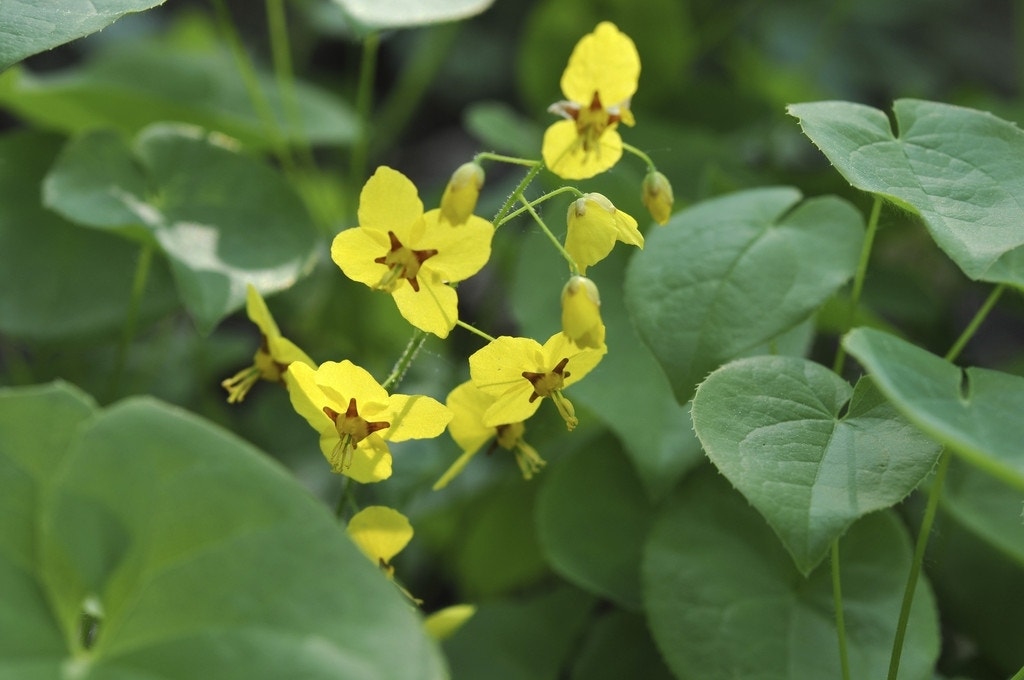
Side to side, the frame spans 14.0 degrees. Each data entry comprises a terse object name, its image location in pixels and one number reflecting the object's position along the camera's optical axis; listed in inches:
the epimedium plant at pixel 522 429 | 19.2
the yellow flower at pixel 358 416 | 20.0
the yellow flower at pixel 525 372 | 20.1
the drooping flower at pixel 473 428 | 20.5
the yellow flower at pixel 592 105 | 20.3
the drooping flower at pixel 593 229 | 20.0
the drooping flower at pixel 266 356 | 20.5
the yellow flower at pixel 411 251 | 20.0
